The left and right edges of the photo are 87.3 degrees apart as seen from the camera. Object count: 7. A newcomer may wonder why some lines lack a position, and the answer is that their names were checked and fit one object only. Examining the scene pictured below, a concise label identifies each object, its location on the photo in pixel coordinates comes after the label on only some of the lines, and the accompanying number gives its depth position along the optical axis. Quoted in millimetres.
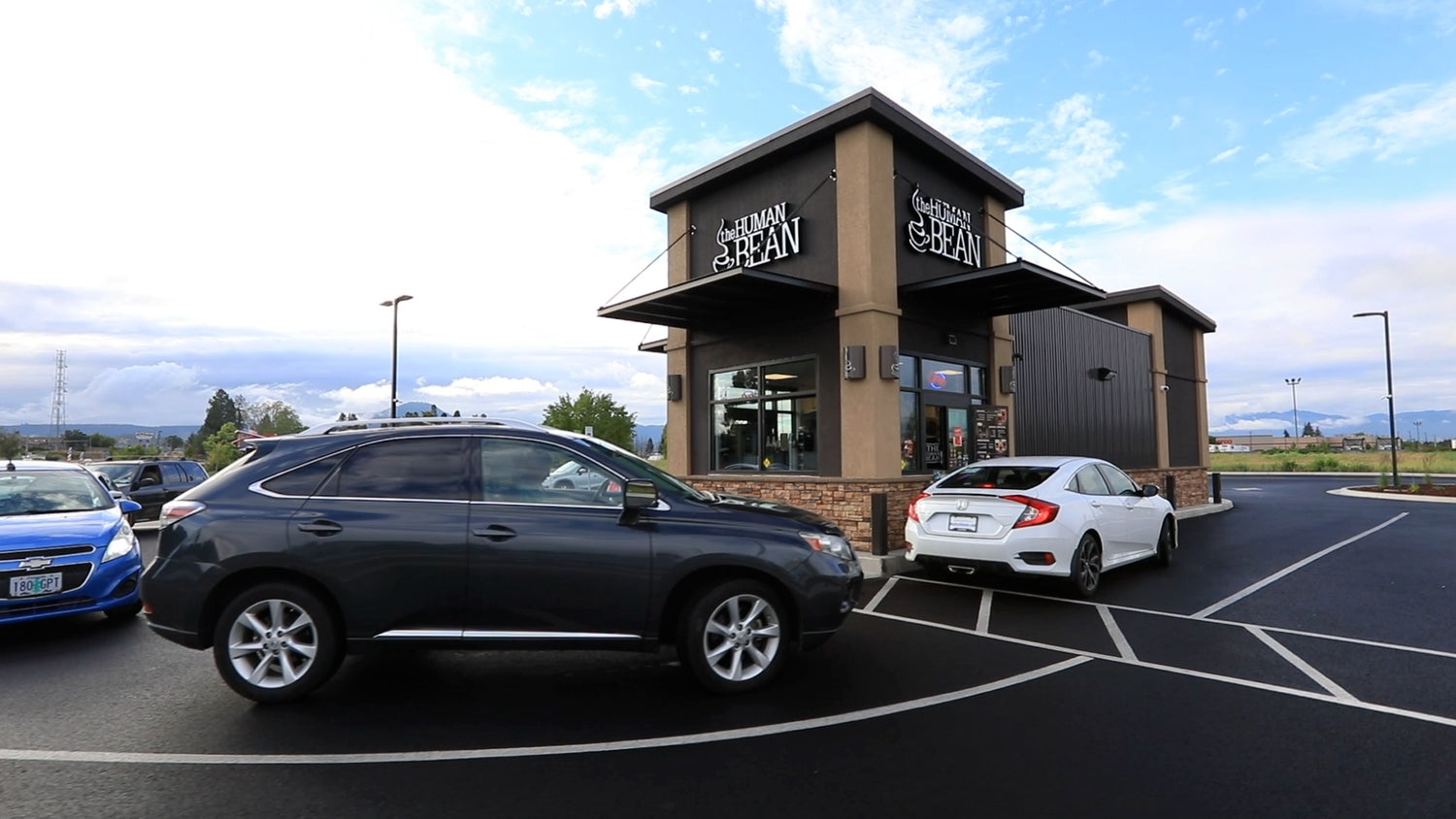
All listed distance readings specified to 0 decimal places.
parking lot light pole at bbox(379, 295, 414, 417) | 25750
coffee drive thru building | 11203
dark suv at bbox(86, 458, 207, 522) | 15891
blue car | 6055
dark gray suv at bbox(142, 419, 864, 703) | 4707
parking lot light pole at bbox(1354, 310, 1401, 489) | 25078
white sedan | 7809
